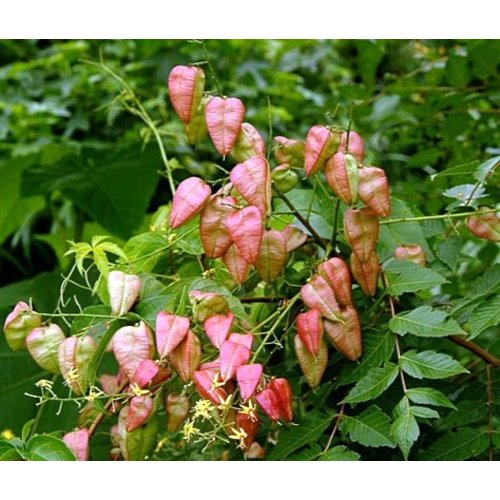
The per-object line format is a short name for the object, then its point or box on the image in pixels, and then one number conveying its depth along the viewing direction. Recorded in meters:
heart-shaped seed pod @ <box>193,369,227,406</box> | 0.96
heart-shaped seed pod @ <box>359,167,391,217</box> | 1.02
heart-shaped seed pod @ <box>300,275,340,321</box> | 1.01
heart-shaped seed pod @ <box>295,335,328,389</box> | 1.02
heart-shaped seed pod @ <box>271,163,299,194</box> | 1.07
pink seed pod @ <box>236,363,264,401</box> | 0.95
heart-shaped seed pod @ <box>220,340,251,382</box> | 0.96
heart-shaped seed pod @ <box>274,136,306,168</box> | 1.08
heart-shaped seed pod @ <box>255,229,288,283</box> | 1.03
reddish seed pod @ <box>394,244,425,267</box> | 1.11
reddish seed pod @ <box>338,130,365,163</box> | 1.04
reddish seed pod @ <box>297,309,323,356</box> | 1.01
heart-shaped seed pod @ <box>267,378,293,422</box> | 0.99
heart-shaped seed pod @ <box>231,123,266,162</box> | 1.04
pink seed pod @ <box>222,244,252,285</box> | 1.02
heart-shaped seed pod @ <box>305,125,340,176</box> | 1.03
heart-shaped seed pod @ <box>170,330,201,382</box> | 0.98
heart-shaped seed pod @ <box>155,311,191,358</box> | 0.97
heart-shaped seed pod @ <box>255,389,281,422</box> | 0.97
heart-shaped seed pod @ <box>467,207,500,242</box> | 1.07
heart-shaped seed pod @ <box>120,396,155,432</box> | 0.99
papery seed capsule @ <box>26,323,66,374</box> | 1.04
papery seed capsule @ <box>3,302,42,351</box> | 1.06
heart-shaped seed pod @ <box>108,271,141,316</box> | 1.01
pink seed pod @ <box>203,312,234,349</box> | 0.98
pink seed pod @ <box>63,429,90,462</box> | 1.04
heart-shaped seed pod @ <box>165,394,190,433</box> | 1.02
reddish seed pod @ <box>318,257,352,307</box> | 1.02
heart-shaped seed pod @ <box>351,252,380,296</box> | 1.04
